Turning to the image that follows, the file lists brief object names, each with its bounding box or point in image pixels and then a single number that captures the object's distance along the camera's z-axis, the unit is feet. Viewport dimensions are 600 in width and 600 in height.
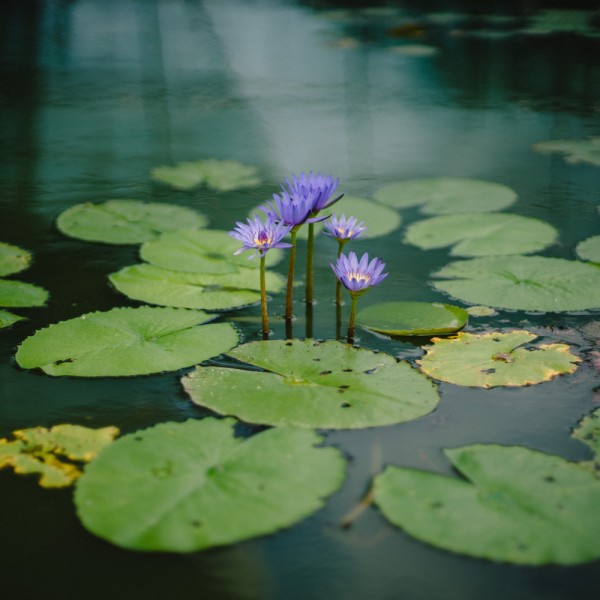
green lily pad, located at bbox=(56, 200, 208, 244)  9.18
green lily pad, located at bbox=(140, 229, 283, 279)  8.64
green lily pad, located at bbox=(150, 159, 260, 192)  10.19
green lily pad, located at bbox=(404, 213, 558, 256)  8.87
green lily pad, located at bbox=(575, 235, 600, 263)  8.70
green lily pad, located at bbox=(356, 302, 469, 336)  7.95
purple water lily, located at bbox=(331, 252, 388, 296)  7.71
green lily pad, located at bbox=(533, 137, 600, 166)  10.58
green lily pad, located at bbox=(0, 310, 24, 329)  8.08
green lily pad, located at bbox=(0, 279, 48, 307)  8.26
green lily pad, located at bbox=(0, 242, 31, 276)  8.68
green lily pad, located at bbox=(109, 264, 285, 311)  8.27
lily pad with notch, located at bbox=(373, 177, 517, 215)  9.56
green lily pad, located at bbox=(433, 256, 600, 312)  8.20
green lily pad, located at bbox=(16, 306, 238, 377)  7.66
